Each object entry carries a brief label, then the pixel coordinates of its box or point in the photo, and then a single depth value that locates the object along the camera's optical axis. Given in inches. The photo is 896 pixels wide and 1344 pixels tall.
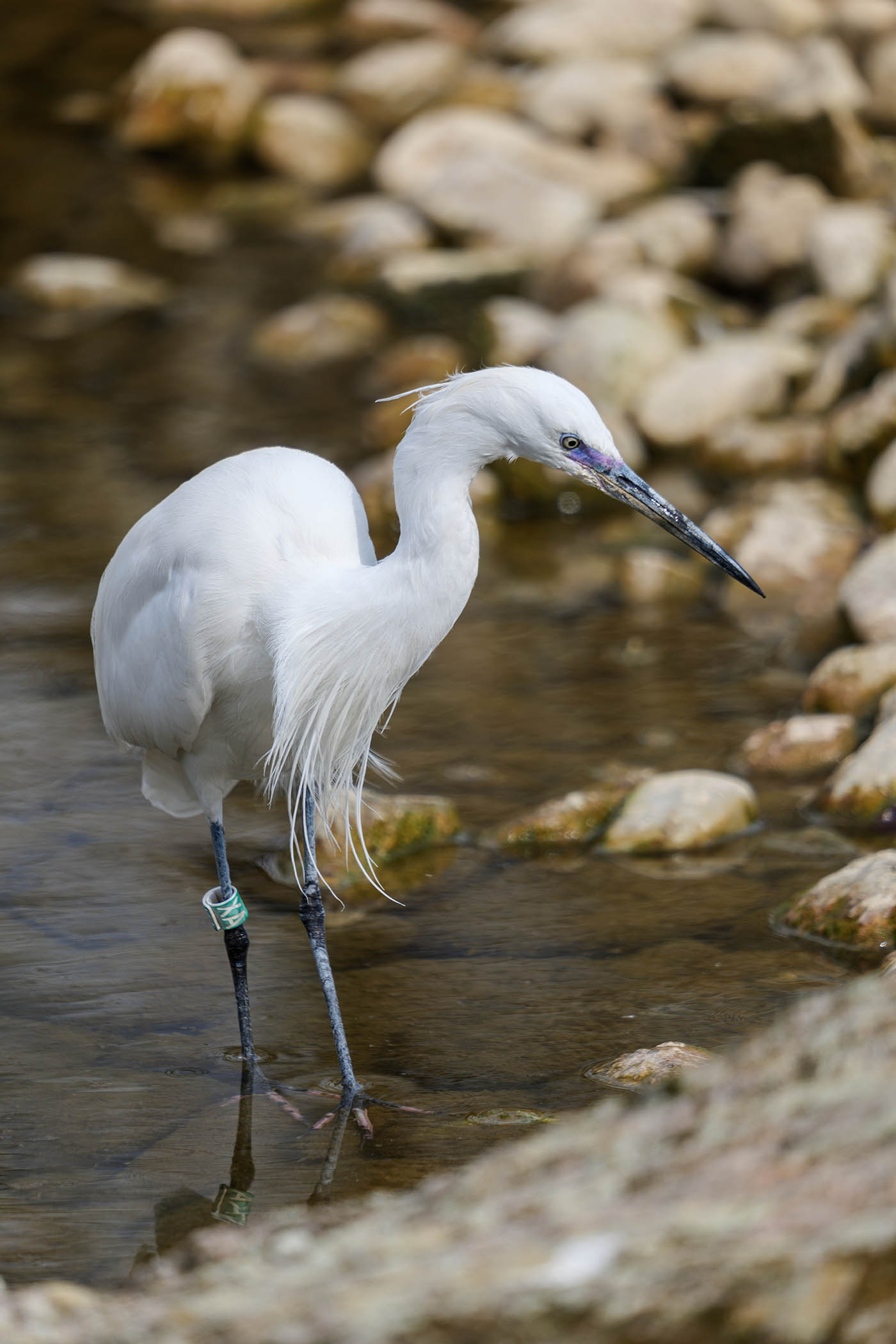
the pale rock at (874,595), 478.9
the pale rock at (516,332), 737.6
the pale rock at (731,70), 1028.5
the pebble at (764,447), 646.5
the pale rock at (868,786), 393.4
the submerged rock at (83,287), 872.9
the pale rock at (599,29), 1125.1
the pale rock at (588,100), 1019.3
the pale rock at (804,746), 436.1
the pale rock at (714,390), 679.7
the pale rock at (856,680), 450.9
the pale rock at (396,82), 1152.8
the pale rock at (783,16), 1086.4
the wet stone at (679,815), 393.7
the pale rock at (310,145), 1090.1
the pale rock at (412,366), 748.6
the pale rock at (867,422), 586.9
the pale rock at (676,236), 842.8
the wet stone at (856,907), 334.0
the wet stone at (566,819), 403.5
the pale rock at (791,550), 555.5
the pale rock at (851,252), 746.2
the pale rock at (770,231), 818.2
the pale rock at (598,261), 793.6
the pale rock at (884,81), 978.7
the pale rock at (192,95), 1088.2
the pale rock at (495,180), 892.6
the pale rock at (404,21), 1277.1
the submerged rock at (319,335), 813.9
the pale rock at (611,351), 692.7
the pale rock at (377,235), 902.4
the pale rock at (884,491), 555.8
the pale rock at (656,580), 576.4
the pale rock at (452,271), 828.0
